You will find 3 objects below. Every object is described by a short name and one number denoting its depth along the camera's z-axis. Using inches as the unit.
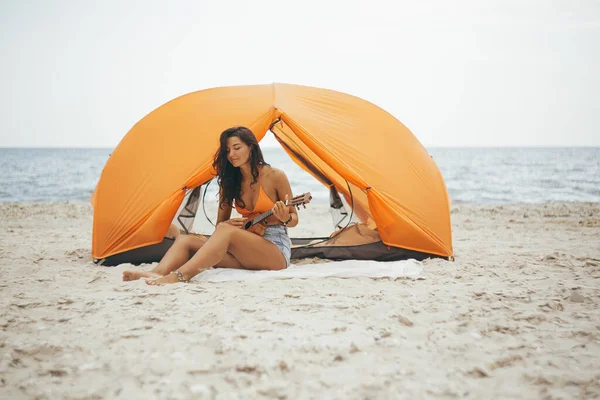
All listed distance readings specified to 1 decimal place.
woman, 145.6
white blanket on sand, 150.6
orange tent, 169.9
